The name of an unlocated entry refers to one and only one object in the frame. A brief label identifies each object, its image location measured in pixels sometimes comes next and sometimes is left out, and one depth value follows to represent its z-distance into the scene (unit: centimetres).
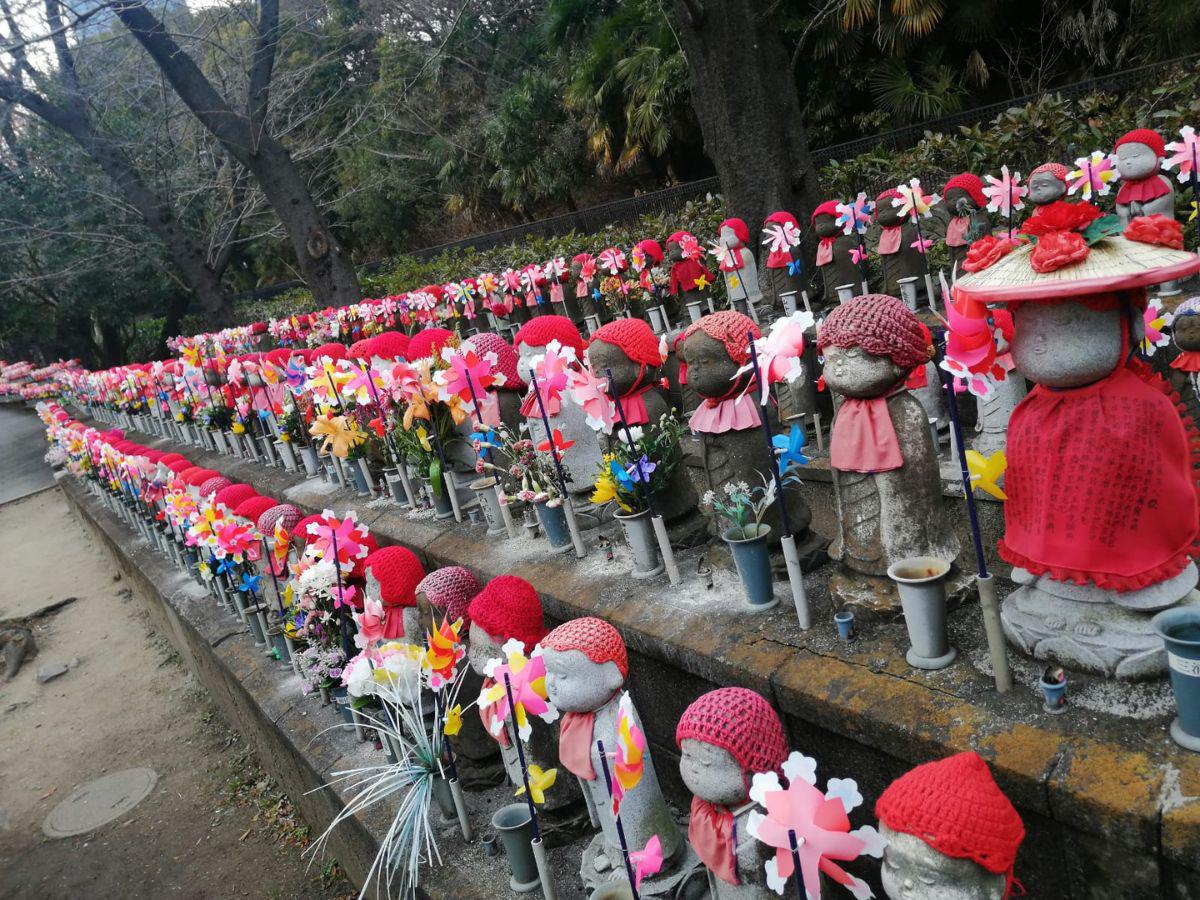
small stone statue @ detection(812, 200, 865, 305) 620
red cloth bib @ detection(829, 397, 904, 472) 243
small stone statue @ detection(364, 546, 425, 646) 333
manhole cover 554
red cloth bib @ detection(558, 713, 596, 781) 242
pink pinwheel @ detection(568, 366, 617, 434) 324
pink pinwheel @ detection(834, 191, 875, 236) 528
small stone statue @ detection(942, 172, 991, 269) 521
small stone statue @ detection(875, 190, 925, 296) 550
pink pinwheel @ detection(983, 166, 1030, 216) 434
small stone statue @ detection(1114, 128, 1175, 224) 441
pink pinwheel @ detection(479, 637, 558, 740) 231
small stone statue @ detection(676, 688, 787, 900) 193
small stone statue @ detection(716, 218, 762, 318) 654
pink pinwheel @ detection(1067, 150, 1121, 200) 381
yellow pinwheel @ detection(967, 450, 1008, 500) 220
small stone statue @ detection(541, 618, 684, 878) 237
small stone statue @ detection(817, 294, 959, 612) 239
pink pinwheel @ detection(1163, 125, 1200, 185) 377
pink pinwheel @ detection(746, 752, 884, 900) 163
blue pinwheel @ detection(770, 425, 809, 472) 269
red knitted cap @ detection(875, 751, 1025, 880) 152
